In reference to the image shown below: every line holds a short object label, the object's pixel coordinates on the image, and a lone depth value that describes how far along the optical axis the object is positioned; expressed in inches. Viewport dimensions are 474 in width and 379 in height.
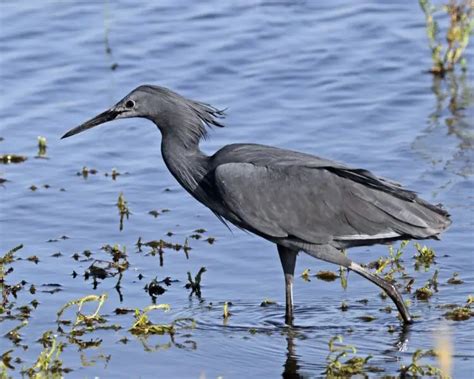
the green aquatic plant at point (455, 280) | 653.9
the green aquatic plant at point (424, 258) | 682.2
